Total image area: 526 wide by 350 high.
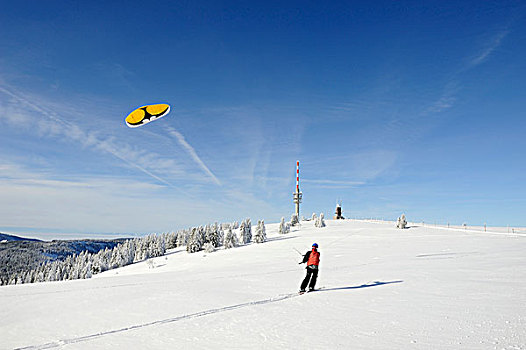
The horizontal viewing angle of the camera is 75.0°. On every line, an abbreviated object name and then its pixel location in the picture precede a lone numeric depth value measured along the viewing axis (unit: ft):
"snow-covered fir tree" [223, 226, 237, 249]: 236.63
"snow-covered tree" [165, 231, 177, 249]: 360.28
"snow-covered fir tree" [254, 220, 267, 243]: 235.61
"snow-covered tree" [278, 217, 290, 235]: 278.67
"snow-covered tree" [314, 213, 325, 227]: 284.82
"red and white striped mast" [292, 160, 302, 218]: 403.13
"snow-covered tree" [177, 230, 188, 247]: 360.89
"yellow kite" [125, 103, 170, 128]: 91.71
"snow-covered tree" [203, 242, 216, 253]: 234.58
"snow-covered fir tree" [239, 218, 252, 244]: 253.24
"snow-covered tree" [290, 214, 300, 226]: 333.83
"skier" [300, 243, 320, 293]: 44.30
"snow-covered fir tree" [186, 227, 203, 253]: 263.70
